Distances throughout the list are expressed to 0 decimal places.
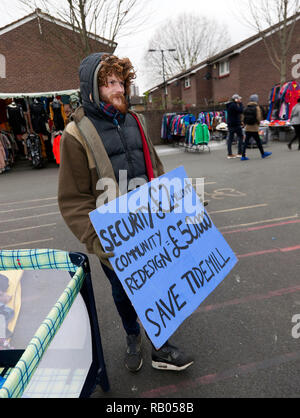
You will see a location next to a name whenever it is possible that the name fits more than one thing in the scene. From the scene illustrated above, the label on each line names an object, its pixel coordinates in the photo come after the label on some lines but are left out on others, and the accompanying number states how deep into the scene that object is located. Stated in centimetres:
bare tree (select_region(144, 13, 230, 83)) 4072
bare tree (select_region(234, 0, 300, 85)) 1496
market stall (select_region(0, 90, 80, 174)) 1086
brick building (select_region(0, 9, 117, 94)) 1706
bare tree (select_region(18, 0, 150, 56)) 1142
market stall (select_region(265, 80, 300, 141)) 1259
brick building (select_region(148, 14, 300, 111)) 2212
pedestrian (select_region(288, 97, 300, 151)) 955
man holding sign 160
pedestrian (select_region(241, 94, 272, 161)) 850
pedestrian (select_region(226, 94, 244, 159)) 932
